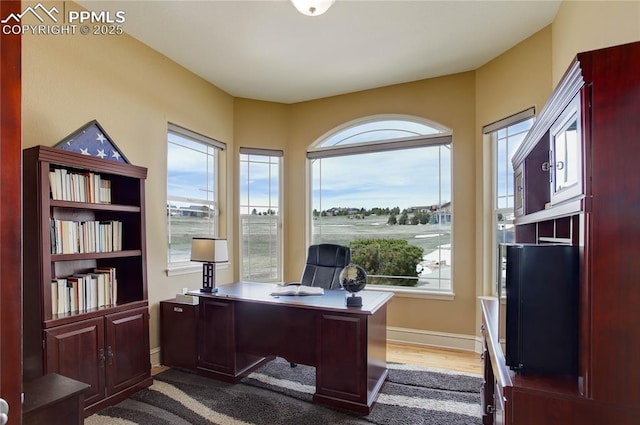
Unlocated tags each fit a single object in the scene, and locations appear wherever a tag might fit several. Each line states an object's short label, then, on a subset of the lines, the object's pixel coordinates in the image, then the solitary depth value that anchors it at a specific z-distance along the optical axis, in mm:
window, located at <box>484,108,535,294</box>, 3321
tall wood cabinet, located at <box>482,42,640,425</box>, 1063
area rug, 2348
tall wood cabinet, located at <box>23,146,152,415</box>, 2205
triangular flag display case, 2500
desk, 2469
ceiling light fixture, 2375
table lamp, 3131
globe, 2586
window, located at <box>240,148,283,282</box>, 4500
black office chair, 3395
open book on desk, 2949
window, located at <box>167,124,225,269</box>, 3637
